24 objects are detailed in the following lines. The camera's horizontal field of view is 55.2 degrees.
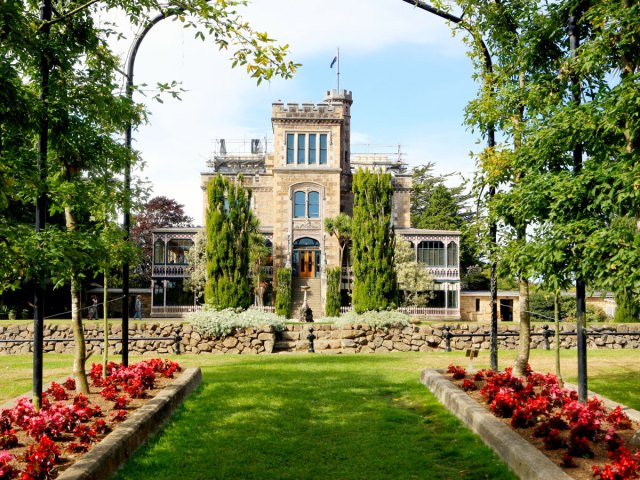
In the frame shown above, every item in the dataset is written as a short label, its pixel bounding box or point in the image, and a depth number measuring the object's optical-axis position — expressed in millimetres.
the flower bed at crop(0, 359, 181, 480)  5477
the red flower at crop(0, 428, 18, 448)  6406
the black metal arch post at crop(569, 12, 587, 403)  7875
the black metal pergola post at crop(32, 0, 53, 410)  7309
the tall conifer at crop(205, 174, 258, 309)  26359
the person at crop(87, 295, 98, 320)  32850
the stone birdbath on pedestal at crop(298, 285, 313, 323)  30195
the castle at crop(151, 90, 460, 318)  42312
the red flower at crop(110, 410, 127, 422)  7508
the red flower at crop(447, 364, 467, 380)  11398
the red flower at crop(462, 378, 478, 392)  10117
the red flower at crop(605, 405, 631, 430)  7367
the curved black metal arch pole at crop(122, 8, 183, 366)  9797
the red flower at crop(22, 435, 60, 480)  5227
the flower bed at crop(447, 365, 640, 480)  5674
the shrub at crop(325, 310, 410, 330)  23000
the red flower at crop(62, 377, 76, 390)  10070
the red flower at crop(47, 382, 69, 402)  8938
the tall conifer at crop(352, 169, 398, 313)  26312
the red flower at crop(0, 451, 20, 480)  5188
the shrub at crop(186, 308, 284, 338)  21500
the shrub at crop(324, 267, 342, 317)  37500
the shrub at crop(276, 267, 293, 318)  38688
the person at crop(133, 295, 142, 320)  34312
